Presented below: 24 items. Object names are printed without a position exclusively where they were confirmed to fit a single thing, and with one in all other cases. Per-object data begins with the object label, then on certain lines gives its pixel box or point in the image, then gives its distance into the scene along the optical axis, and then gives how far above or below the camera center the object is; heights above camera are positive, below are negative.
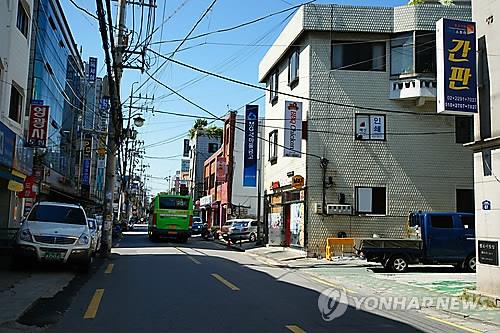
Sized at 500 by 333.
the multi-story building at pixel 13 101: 19.08 +4.55
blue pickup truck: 19.45 -0.48
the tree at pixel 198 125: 77.31 +13.79
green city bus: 37.06 +0.65
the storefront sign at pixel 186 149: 94.31 +12.95
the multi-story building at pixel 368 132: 26.20 +4.64
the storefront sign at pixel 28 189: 22.66 +1.33
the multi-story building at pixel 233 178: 49.66 +4.42
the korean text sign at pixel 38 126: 24.00 +4.12
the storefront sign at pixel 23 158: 20.36 +2.48
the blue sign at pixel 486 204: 12.23 +0.65
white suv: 14.73 -0.44
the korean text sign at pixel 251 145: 31.27 +4.69
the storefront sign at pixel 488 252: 11.88 -0.37
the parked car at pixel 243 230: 36.81 -0.11
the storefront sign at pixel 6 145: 17.51 +2.46
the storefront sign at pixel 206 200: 61.44 +3.04
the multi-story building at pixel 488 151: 12.01 +1.80
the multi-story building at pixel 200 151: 75.31 +10.06
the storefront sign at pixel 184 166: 119.70 +12.91
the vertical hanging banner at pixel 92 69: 50.78 +13.87
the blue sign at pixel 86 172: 53.80 +4.92
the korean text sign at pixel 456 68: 12.68 +3.69
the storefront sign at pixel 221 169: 50.84 +5.17
